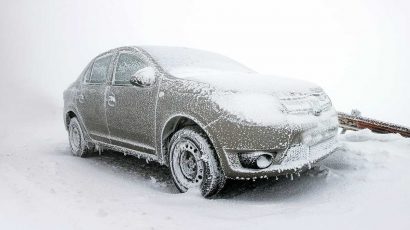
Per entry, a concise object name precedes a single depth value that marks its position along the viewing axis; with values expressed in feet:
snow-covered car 12.87
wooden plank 23.58
